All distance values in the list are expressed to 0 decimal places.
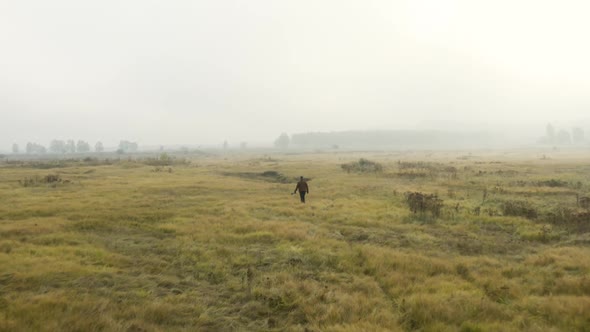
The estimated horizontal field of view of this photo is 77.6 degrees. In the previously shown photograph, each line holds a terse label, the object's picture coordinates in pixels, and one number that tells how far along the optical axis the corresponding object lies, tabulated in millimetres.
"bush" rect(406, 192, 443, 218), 21641
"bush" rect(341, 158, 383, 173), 55906
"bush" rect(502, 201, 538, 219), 20500
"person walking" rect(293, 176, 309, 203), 25969
